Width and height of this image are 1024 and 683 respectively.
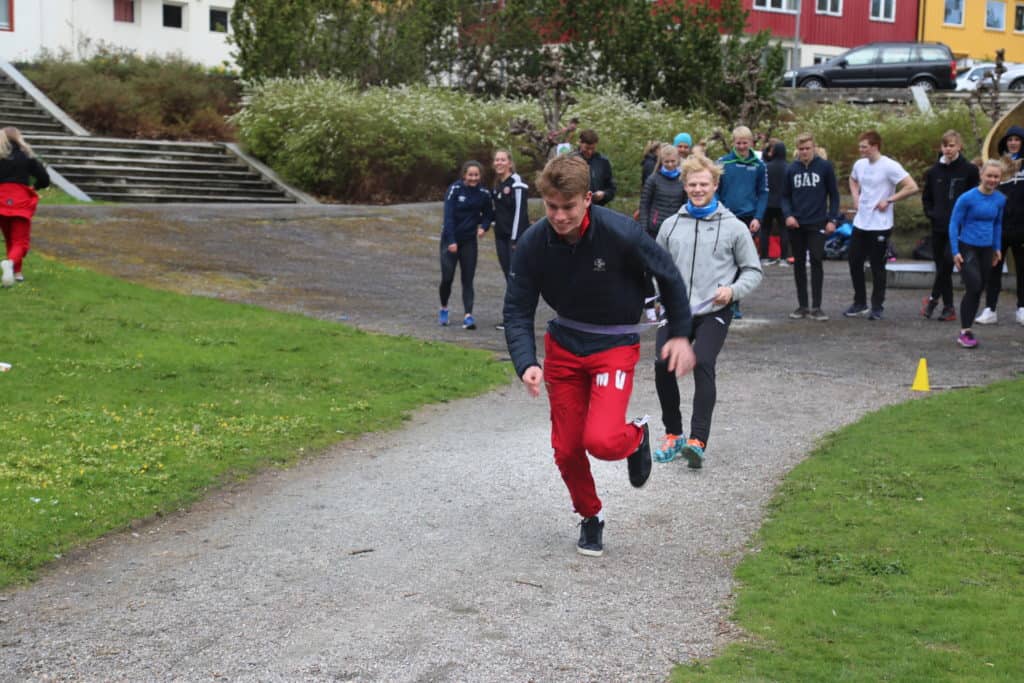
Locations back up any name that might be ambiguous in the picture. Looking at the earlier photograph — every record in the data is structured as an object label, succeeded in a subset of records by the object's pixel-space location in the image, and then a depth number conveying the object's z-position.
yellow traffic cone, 10.87
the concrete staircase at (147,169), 25.69
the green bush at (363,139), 26.75
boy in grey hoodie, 8.04
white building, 38.97
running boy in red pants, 6.00
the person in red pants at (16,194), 14.70
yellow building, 62.49
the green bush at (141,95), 30.92
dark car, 46.28
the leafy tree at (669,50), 35.06
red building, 57.47
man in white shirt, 14.27
